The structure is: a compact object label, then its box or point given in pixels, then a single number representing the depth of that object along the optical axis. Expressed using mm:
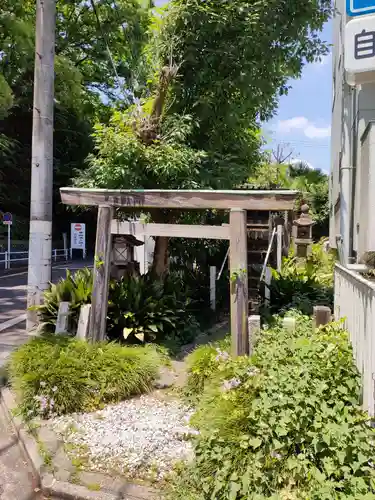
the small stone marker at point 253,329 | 4961
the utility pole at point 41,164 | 6410
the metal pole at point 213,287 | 9312
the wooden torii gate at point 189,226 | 5207
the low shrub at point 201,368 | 4797
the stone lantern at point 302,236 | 13062
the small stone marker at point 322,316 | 5094
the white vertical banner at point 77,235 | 23297
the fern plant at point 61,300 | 6637
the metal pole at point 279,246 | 10633
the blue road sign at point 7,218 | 19044
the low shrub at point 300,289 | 7439
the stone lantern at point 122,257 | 7441
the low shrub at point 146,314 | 6531
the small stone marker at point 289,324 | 5262
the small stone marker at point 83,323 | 5904
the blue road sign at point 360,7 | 3201
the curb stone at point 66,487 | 3094
